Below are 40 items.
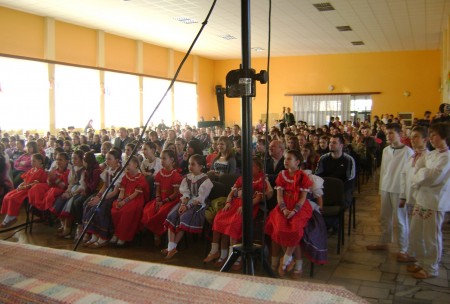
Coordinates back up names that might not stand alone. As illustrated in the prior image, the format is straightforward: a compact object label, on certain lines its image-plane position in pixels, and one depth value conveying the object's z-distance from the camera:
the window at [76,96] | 11.40
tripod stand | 1.51
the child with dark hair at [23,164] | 6.32
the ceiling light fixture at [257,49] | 15.18
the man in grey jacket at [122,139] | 9.09
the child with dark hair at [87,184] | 4.71
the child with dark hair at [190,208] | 3.92
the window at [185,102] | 16.56
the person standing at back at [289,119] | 13.76
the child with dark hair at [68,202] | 4.77
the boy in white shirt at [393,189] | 3.65
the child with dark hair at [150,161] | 5.30
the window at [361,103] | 16.55
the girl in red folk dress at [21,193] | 5.14
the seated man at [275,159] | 4.55
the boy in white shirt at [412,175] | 3.32
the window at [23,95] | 9.95
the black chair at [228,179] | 4.25
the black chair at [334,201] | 3.87
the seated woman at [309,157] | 5.12
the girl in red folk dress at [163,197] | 4.19
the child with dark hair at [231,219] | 3.58
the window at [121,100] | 13.09
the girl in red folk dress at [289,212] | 3.34
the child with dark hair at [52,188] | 4.89
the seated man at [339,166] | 4.38
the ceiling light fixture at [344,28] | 11.62
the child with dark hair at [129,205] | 4.28
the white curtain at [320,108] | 16.91
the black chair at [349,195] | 4.32
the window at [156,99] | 14.81
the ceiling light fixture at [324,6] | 9.23
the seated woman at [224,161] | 4.93
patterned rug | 0.79
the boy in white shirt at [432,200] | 3.10
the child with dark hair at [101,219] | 4.36
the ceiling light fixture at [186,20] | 10.71
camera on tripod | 1.54
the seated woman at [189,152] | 5.87
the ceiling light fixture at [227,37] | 12.95
